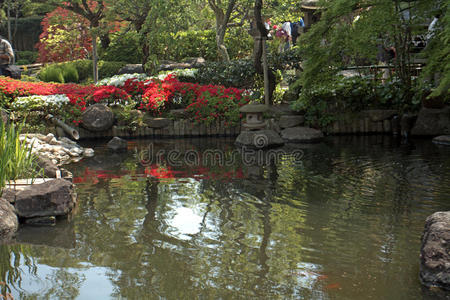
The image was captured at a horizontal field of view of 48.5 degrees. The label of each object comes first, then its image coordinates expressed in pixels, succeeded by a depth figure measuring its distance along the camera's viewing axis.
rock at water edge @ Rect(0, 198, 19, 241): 5.39
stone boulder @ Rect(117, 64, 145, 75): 19.15
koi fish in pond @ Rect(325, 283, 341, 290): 4.00
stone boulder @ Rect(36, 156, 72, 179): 7.42
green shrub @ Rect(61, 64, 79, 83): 20.16
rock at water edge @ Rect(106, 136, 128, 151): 11.18
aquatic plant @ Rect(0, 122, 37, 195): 6.14
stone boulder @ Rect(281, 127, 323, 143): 11.66
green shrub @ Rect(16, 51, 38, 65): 26.52
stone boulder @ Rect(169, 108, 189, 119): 13.28
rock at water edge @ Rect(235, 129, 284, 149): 10.95
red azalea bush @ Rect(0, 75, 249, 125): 12.95
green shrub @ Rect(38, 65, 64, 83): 19.68
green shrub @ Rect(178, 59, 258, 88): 14.71
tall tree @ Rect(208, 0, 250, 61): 16.66
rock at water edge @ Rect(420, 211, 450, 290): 3.90
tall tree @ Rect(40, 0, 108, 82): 17.22
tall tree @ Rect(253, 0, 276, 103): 12.55
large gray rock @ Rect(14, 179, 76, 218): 5.95
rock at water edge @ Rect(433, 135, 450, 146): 10.48
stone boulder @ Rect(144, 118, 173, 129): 13.10
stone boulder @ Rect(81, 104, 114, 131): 12.72
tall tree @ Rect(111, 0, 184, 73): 8.34
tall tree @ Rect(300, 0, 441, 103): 7.90
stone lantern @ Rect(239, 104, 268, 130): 11.33
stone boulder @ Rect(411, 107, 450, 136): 11.38
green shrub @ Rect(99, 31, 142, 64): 21.64
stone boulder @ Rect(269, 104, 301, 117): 12.64
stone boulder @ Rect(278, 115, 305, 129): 12.41
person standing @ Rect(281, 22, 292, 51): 20.54
